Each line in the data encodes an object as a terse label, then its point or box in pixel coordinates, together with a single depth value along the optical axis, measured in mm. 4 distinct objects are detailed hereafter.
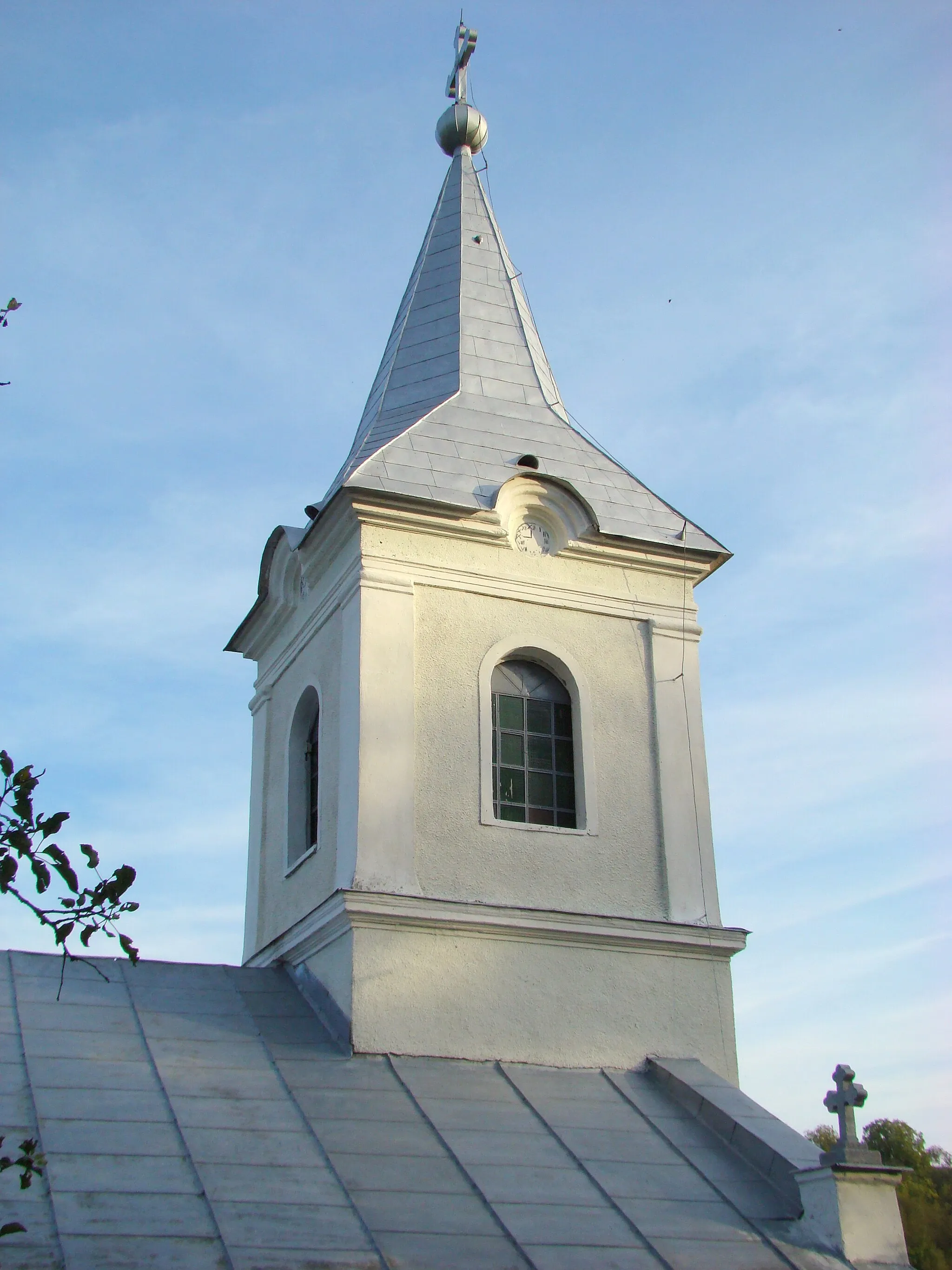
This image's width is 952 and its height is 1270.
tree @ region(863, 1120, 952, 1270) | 32219
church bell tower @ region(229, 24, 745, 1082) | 11062
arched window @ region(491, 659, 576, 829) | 12234
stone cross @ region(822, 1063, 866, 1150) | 9602
